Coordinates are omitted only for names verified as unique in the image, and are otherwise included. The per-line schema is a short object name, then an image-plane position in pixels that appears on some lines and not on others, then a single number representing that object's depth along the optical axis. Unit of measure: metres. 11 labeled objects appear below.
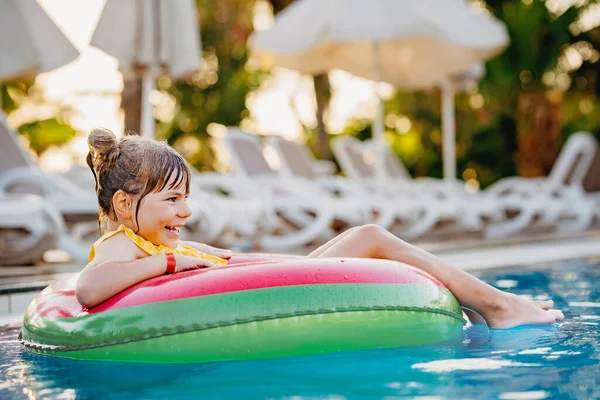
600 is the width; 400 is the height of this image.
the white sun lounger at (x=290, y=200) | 9.73
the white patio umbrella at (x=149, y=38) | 9.48
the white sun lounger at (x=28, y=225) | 6.49
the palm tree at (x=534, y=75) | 19.09
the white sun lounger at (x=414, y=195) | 11.51
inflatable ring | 3.60
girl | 3.61
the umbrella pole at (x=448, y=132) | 15.01
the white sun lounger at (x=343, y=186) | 10.65
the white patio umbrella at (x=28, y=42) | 8.58
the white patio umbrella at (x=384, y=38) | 11.89
